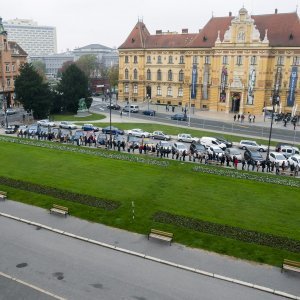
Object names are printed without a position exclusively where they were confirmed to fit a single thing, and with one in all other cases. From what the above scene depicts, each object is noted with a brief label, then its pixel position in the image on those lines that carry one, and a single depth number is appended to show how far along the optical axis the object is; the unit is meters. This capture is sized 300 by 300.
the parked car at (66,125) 59.73
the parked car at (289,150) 42.78
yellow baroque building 70.88
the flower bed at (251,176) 30.92
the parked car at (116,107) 82.34
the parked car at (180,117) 69.12
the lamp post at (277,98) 72.63
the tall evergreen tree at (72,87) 74.50
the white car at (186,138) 50.44
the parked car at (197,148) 41.21
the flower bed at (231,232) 20.74
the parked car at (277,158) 38.44
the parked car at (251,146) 45.91
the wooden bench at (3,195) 27.14
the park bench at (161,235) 21.03
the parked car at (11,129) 56.12
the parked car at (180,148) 41.94
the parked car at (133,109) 78.46
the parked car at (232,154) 39.28
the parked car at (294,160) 37.19
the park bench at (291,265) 18.06
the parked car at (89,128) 57.38
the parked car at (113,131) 54.41
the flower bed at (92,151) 36.78
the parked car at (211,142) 46.08
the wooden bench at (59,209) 24.42
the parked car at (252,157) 38.22
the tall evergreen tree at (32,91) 66.88
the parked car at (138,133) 53.06
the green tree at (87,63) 133.51
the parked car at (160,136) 51.94
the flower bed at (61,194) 25.97
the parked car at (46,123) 60.31
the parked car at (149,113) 74.25
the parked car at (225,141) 47.67
